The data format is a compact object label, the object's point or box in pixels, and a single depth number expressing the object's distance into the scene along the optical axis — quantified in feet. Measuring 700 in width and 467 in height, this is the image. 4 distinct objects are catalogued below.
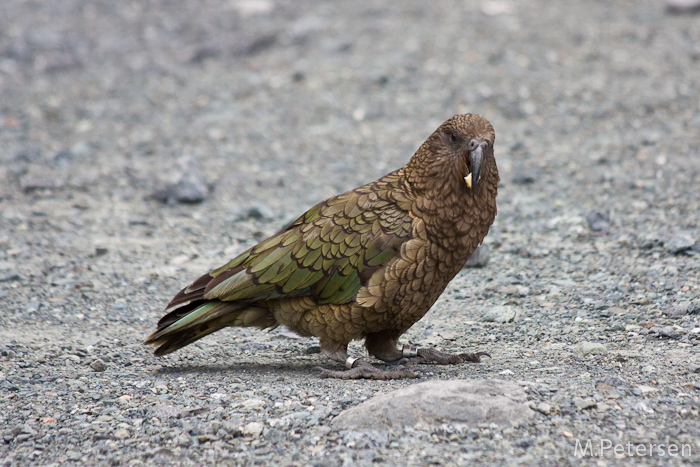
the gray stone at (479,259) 48.84
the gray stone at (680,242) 45.42
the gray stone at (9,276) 47.37
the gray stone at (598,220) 52.26
